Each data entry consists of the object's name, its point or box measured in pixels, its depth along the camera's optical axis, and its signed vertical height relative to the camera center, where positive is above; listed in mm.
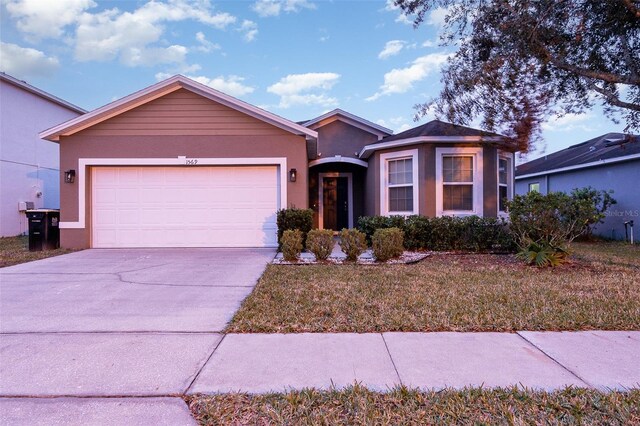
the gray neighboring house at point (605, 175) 13625 +1464
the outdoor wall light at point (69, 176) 10472 +994
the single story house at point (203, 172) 10617 +1136
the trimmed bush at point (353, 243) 8262 -737
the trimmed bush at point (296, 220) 9875 -254
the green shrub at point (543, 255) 7449 -912
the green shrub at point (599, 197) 13240 +460
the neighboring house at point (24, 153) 14570 +2485
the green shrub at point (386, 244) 8320 -760
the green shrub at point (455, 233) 9789 -616
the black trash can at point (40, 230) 10297 -511
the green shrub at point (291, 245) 8250 -767
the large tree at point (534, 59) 7270 +3191
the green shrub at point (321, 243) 8313 -728
